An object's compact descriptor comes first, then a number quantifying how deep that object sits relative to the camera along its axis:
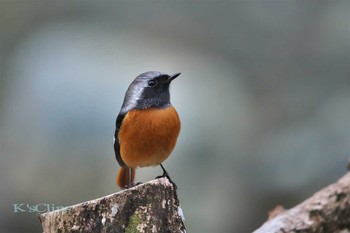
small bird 6.68
